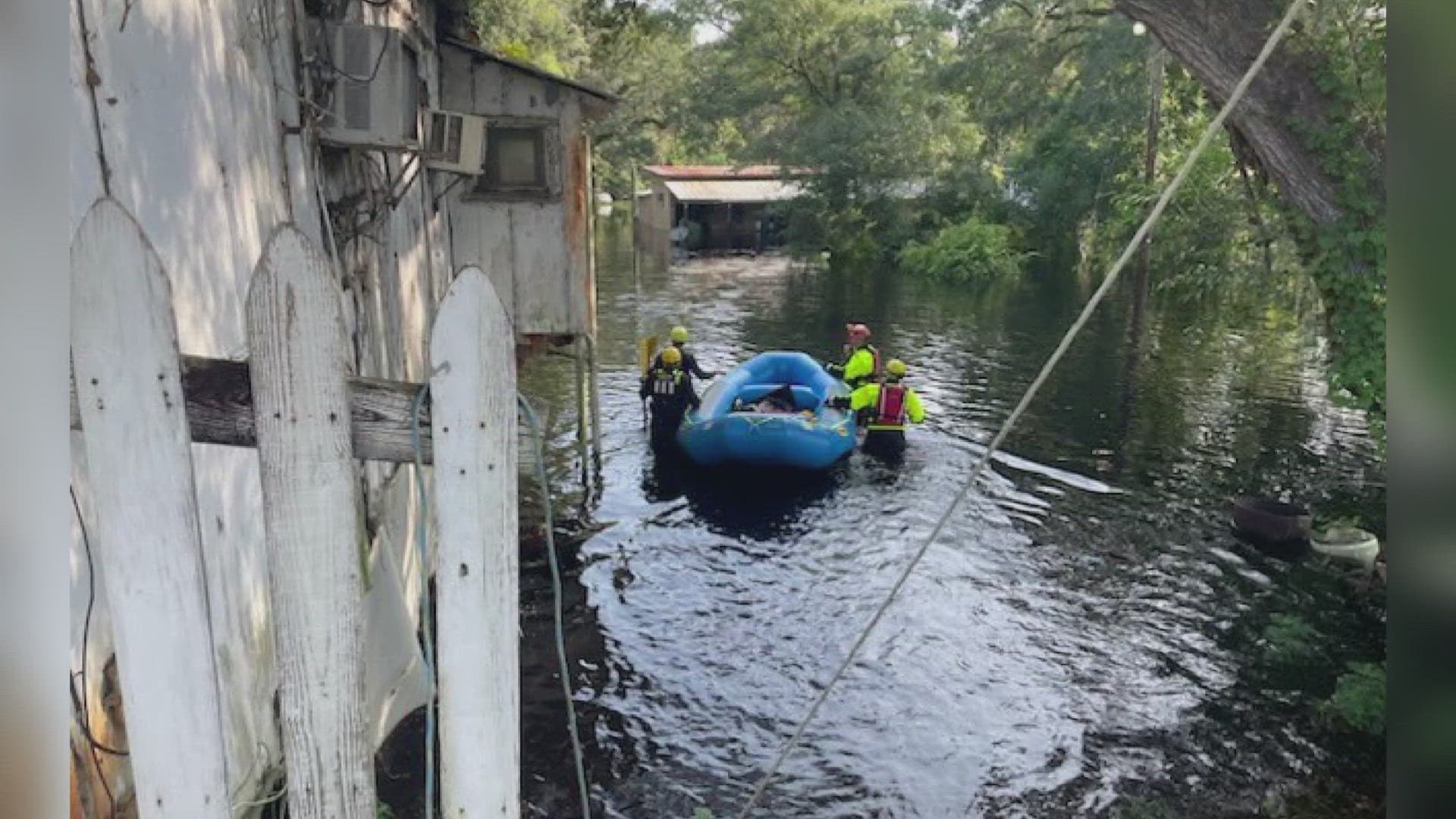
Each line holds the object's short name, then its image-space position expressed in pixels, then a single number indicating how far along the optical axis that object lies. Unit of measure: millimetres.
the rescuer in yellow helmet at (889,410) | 13422
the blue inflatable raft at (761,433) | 12438
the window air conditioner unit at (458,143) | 7043
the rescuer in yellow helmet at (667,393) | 13547
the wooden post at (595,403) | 12423
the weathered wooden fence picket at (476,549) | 1733
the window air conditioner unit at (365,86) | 5395
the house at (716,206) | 40281
